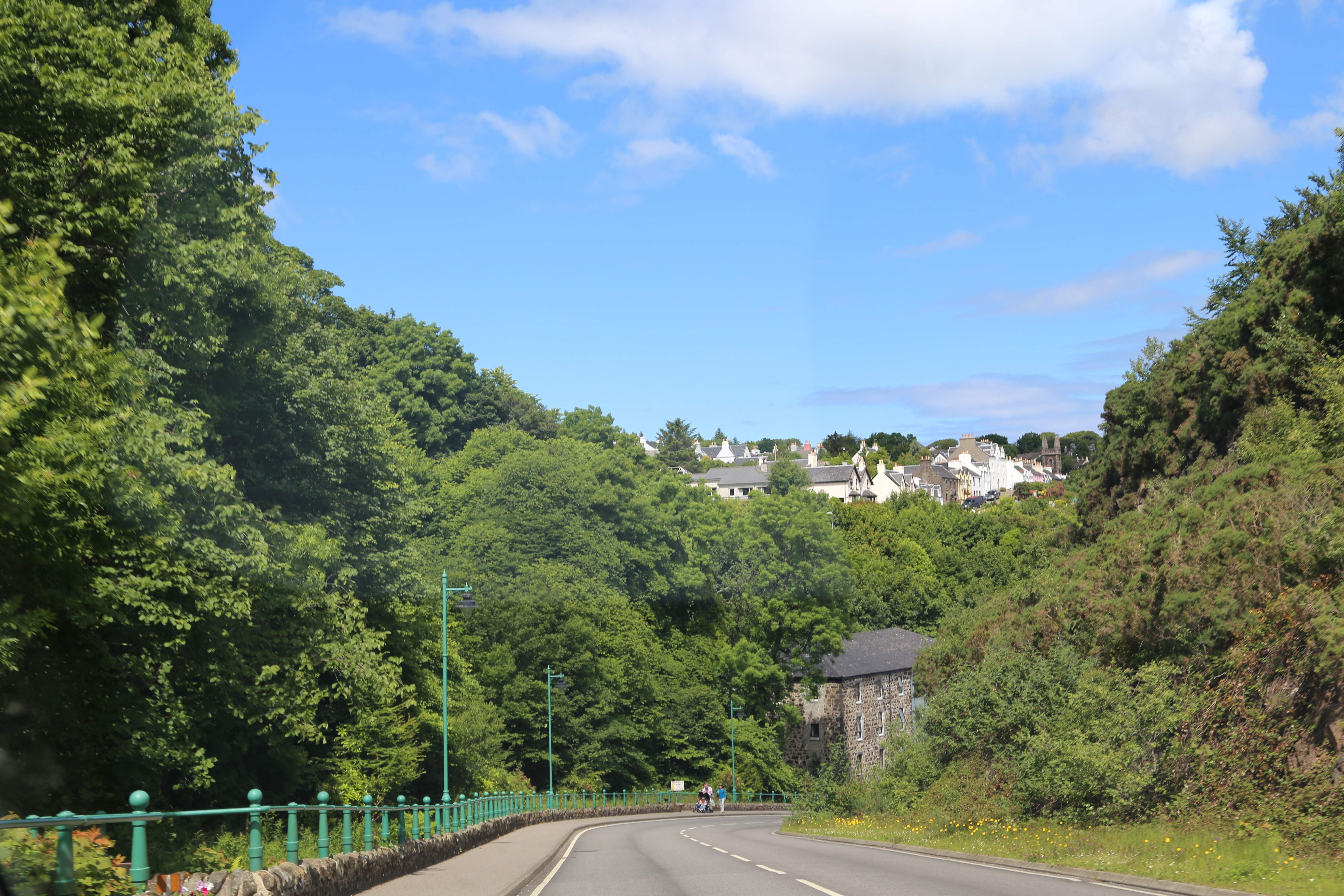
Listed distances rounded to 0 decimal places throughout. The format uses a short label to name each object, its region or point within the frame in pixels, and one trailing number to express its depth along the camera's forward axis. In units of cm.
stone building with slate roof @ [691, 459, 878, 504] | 17250
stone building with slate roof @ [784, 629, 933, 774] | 7912
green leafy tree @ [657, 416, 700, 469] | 18725
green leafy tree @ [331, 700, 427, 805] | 3666
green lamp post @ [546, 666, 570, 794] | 5441
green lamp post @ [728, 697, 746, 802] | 7511
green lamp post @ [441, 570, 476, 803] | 3150
